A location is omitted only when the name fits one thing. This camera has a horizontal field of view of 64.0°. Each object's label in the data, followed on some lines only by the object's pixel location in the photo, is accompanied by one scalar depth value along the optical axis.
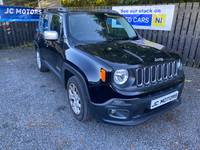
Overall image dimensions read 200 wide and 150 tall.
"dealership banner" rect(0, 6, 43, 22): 7.69
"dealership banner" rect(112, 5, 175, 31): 5.83
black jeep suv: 2.18
